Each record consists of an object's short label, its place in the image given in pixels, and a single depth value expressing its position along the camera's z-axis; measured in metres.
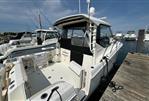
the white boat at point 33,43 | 4.09
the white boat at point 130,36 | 17.55
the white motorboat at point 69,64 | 1.10
